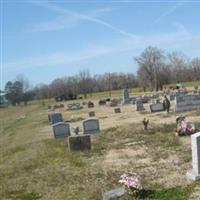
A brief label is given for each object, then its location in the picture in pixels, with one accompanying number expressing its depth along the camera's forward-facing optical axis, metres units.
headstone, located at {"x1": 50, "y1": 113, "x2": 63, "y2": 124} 28.79
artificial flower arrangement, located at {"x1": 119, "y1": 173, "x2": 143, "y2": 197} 8.67
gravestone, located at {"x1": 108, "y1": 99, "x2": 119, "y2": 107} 44.59
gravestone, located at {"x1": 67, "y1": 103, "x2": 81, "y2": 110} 47.64
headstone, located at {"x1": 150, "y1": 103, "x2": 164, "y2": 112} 28.06
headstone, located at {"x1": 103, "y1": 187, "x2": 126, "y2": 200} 8.56
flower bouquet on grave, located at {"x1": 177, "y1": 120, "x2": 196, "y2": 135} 15.35
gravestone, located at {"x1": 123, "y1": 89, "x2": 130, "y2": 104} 44.24
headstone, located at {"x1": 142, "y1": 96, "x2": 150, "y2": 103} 41.07
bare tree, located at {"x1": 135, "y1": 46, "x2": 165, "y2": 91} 88.02
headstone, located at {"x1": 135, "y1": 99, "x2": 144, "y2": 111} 31.29
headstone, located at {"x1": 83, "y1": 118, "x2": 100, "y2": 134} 20.78
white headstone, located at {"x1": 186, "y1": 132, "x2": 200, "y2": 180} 9.41
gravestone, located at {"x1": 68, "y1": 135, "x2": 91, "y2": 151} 15.43
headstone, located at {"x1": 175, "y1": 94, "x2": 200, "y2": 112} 25.92
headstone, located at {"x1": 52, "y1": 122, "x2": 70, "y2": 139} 20.84
